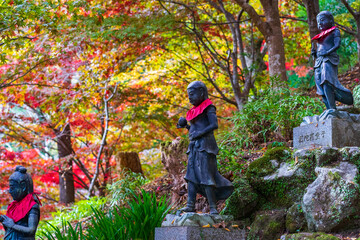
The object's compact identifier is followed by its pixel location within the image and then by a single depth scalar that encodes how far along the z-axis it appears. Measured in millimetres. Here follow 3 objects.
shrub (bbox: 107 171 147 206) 8078
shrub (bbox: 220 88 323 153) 7250
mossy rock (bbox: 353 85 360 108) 7657
